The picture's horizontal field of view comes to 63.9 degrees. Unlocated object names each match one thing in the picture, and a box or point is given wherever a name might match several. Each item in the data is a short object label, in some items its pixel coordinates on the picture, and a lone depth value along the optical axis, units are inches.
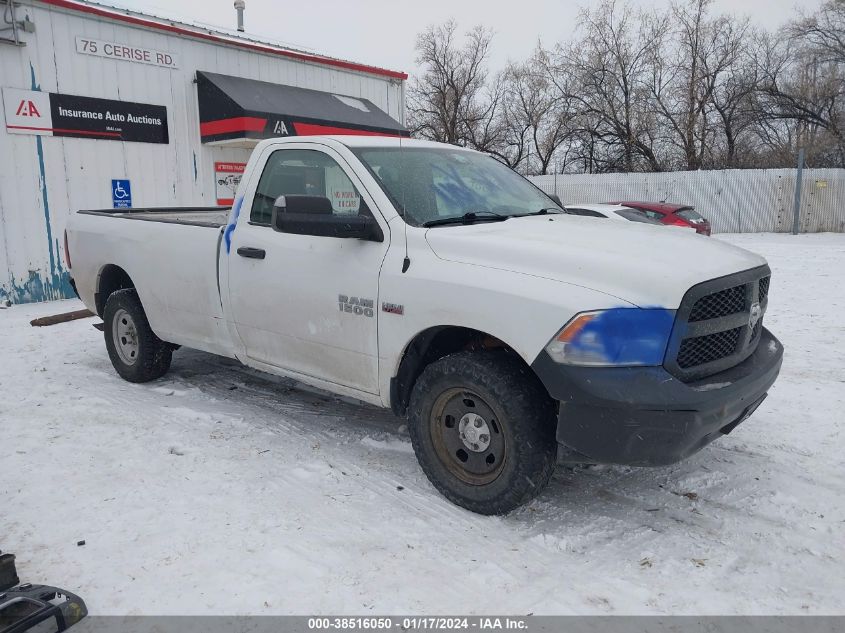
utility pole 914.7
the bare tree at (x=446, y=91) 1530.5
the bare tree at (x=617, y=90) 1376.7
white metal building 393.1
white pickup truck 118.6
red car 672.4
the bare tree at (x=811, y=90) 1264.8
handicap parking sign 442.5
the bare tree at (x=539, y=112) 1480.1
